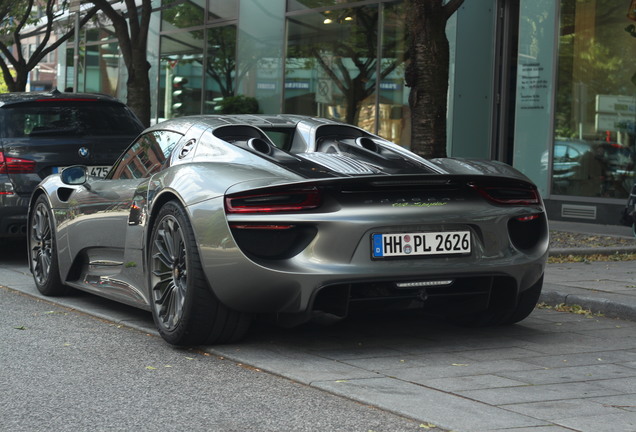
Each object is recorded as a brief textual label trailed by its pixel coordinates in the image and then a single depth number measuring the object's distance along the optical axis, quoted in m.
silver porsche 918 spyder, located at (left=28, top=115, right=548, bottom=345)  5.34
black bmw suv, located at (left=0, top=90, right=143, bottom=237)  9.77
